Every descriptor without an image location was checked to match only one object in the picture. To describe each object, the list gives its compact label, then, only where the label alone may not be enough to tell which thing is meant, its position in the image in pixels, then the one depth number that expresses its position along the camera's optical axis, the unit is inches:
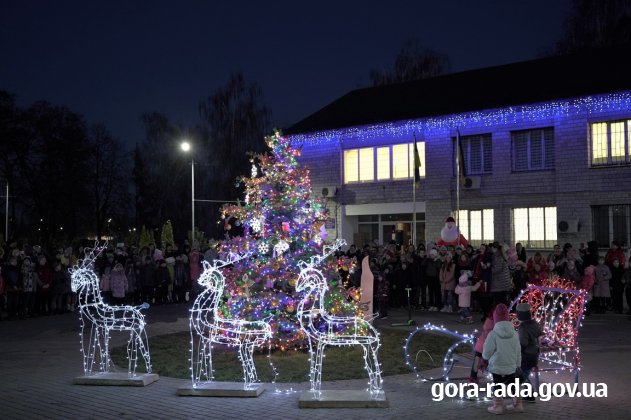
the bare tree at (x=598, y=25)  1524.4
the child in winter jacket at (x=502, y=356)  340.8
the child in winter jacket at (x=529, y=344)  370.6
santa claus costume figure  1080.2
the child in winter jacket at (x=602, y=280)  782.5
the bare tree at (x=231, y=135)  1936.5
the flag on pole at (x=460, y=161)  1129.4
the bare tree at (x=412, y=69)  1904.5
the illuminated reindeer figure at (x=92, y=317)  424.2
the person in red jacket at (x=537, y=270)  766.7
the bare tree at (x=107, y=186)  2294.5
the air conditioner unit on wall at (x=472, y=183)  1158.3
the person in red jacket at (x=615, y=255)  803.4
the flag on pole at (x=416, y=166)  1147.9
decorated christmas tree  532.1
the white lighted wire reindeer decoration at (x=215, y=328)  394.0
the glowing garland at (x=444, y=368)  408.8
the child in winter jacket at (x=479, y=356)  383.6
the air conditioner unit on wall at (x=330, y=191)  1331.2
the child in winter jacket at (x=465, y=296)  728.3
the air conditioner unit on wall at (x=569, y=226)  1052.5
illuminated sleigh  409.4
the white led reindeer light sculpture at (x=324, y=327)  376.2
